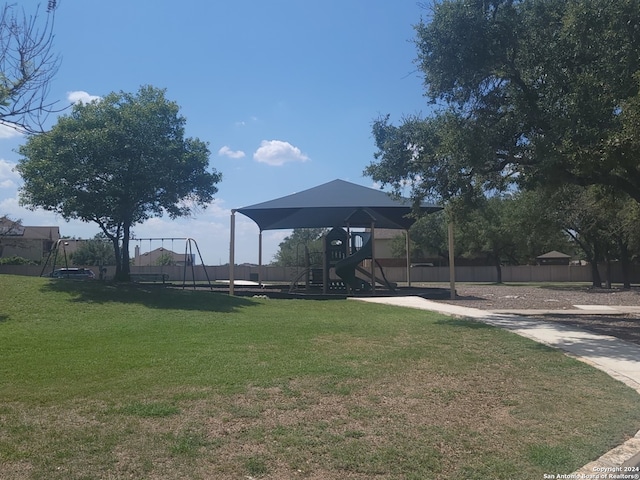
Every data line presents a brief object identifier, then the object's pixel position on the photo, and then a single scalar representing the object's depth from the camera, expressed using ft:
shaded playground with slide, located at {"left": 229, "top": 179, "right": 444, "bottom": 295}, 94.68
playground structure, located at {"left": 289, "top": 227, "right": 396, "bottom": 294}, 95.20
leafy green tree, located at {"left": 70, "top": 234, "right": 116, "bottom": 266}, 163.43
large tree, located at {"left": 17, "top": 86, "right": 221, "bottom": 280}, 71.41
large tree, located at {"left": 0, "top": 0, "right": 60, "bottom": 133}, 21.91
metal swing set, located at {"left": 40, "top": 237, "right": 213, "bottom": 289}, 98.07
